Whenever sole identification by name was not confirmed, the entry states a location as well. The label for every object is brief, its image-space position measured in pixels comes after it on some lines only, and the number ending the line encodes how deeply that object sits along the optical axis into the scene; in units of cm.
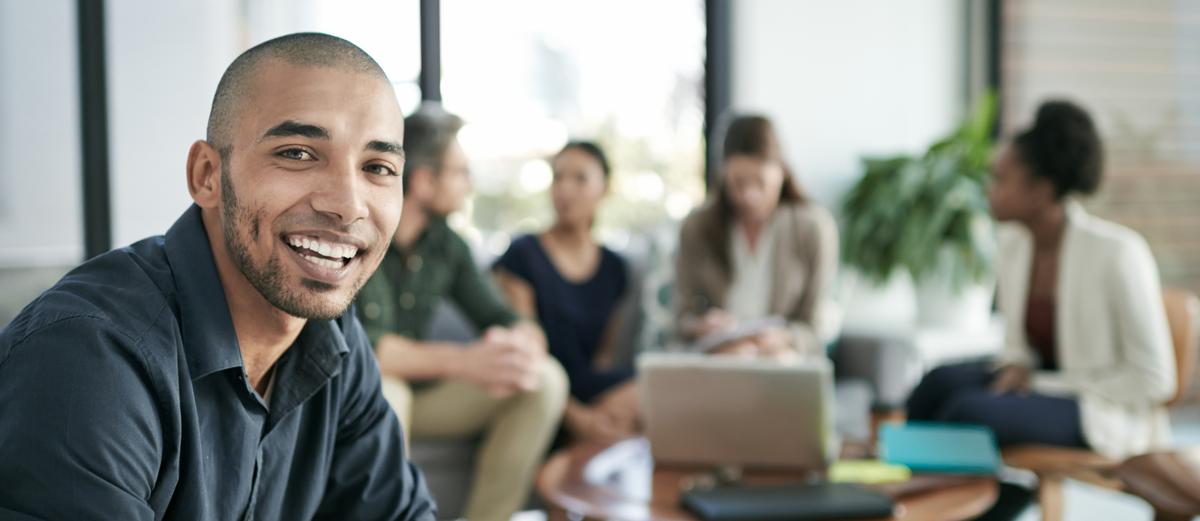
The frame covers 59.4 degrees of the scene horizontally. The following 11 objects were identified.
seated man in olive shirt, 258
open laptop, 198
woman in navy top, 305
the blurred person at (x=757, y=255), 303
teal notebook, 201
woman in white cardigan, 240
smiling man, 81
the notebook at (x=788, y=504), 167
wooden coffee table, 177
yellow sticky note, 195
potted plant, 396
